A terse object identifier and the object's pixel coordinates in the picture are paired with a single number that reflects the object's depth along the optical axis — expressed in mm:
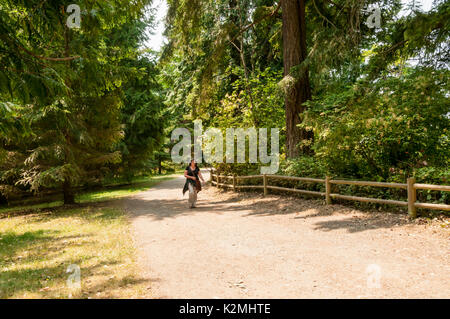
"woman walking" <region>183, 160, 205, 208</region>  12641
